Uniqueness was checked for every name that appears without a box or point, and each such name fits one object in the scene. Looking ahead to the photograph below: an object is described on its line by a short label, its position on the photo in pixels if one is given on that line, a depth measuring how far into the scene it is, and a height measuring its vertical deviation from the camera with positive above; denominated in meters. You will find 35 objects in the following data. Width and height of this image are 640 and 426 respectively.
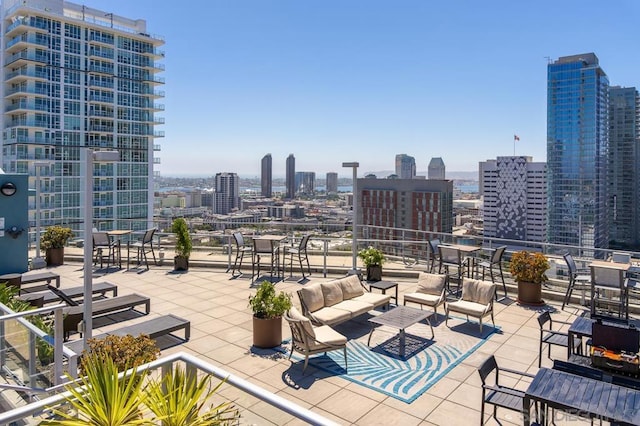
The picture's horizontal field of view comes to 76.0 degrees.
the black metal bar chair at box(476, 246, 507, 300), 8.24 -1.19
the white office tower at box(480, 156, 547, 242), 68.50 +0.74
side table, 7.39 -1.48
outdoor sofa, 5.90 -1.56
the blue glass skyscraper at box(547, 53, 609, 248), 59.06 +8.72
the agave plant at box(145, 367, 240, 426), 2.14 -1.07
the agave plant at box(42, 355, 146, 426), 2.06 -1.03
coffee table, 5.39 -1.61
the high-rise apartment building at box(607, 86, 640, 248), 59.00 +5.65
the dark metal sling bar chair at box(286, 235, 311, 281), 9.78 -1.06
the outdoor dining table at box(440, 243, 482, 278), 8.39 -0.95
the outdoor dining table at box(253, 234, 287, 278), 9.34 -0.85
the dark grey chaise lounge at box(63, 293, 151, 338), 5.71 -1.59
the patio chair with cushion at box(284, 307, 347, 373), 4.80 -1.65
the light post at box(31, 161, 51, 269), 10.27 -0.88
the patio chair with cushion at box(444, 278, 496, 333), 6.27 -1.57
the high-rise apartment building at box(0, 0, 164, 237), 58.03 +16.09
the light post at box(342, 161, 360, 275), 8.53 -0.12
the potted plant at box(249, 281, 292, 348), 5.52 -1.52
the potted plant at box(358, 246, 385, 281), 8.66 -1.26
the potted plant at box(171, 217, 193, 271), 10.05 -1.00
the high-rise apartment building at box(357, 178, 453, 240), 62.66 +0.21
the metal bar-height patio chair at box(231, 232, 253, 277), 9.91 -1.12
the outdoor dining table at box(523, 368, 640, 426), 2.96 -1.49
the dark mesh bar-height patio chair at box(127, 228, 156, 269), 10.43 -1.15
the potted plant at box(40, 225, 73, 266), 10.74 -1.02
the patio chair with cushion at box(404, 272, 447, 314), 6.74 -1.52
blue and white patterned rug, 4.59 -1.98
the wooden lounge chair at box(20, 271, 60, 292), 7.94 -1.46
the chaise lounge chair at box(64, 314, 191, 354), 5.40 -1.68
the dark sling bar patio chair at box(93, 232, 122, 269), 10.10 -1.02
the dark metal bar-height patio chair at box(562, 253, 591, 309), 7.44 -1.33
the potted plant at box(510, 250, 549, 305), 7.60 -1.31
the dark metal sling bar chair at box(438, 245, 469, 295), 8.41 -1.18
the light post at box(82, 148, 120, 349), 4.20 -0.28
